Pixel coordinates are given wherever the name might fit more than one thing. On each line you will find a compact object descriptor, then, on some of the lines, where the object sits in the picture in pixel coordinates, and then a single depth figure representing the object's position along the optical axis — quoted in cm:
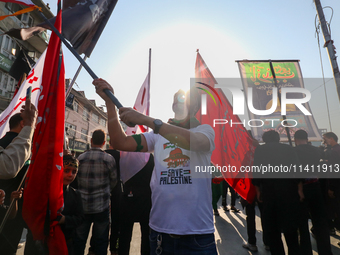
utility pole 520
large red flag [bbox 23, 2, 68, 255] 156
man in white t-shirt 142
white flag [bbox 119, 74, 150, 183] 346
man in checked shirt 292
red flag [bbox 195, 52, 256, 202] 341
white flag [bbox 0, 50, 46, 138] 265
